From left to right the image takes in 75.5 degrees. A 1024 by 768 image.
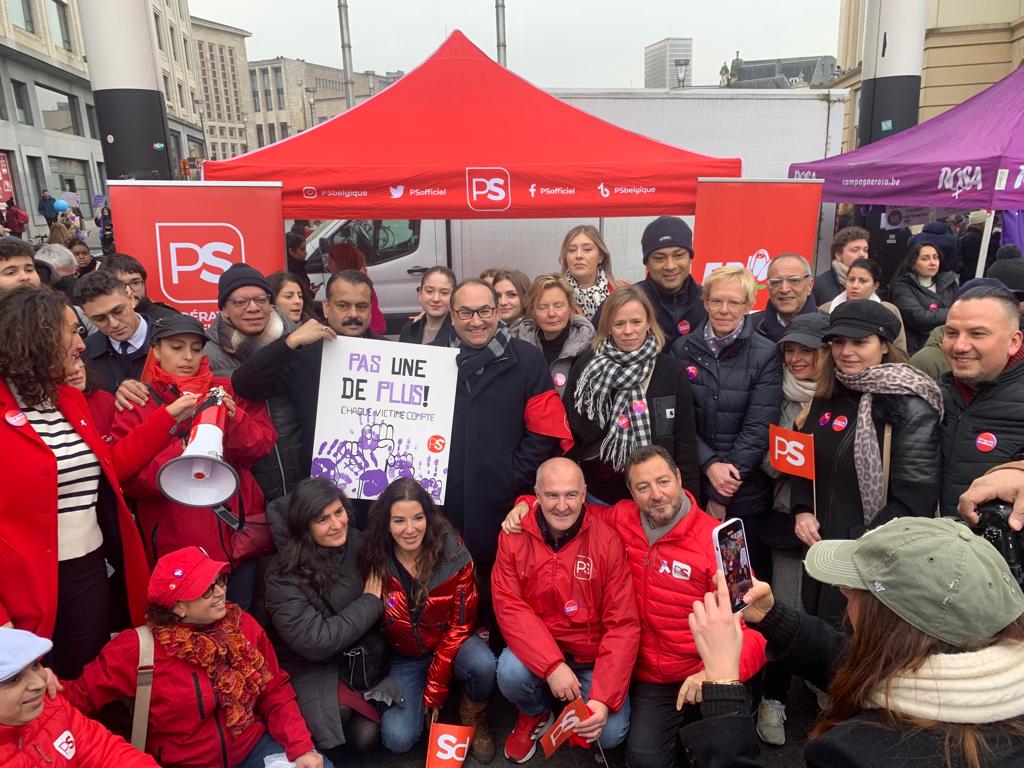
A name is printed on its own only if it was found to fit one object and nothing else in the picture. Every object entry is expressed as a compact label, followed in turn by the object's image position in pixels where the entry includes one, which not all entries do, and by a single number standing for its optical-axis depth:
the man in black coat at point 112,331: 3.28
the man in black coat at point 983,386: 2.53
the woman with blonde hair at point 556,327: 3.77
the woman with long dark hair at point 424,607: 3.12
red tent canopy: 5.00
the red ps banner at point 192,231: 4.60
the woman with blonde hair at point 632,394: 3.33
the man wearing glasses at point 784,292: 4.04
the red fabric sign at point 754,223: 5.38
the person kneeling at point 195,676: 2.45
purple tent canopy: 5.82
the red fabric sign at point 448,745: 3.01
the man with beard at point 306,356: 3.10
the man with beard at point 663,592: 2.96
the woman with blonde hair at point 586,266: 4.71
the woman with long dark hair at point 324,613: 2.93
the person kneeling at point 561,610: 2.99
